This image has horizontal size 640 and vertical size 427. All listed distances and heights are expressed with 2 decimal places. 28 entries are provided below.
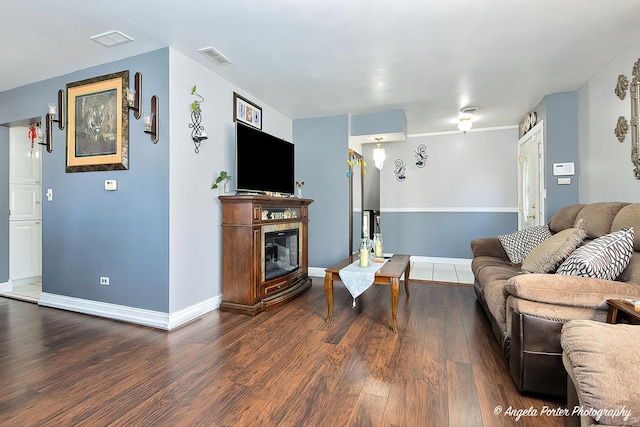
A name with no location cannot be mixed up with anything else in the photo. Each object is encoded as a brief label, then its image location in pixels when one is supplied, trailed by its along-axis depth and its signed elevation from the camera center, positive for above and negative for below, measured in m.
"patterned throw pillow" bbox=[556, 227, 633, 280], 1.70 -0.27
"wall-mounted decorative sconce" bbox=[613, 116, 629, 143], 2.68 +0.70
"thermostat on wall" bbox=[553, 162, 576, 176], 3.72 +0.48
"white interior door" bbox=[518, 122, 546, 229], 4.13 +0.44
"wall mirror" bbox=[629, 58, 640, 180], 2.50 +0.73
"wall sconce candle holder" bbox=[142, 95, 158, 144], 2.69 +0.75
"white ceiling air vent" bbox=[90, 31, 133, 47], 2.44 +1.36
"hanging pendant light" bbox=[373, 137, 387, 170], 4.71 +0.81
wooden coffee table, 2.54 -0.58
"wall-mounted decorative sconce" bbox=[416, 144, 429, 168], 5.80 +0.98
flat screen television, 3.25 +0.53
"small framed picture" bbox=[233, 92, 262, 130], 3.57 +1.17
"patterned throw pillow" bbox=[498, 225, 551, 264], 3.01 -0.32
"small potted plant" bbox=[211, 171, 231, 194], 3.21 +0.30
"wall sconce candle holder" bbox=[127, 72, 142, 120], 2.76 +1.00
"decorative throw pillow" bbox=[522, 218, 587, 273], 2.05 -0.28
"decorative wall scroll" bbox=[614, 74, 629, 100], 2.69 +1.07
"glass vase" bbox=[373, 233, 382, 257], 3.35 -0.40
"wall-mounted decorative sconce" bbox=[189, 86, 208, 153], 2.91 +0.79
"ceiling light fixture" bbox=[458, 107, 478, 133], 4.35 +1.37
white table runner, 2.66 -0.60
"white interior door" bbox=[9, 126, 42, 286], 3.99 +0.01
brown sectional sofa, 1.53 -0.52
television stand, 3.08 -0.46
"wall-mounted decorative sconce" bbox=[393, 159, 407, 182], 5.95 +0.74
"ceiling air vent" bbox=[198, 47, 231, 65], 2.71 +1.37
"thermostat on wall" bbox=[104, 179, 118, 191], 2.90 +0.22
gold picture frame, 2.86 +0.80
